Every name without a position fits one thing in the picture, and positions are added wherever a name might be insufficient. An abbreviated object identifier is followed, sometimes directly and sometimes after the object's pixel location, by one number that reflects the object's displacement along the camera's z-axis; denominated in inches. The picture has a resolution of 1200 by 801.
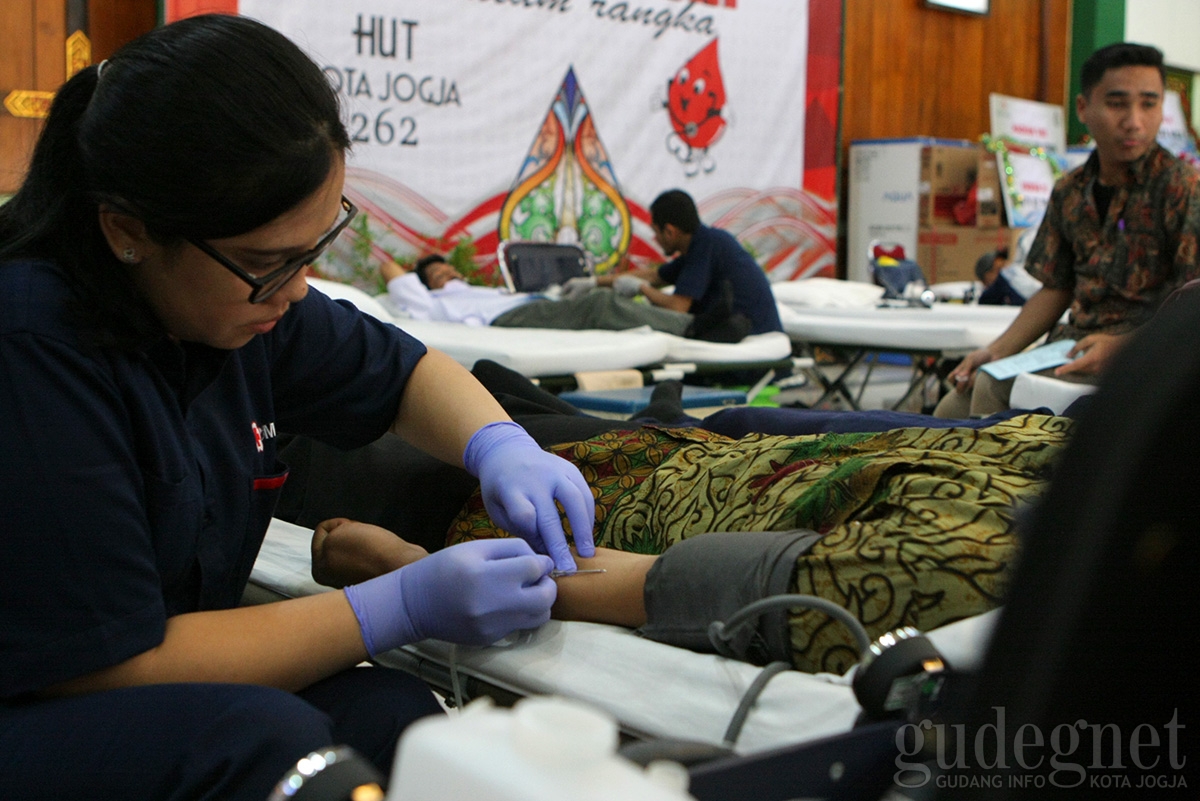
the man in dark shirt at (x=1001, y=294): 208.1
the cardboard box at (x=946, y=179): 285.0
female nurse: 31.3
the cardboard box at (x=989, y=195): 297.9
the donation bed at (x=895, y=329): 158.1
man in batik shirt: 106.7
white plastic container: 16.2
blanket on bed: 40.5
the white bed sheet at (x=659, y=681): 35.8
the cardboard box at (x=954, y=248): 287.9
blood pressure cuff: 42.5
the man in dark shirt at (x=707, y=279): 164.2
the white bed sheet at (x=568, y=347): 124.5
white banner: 206.1
